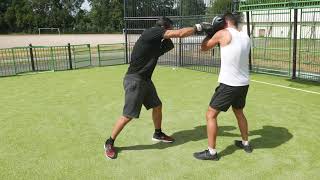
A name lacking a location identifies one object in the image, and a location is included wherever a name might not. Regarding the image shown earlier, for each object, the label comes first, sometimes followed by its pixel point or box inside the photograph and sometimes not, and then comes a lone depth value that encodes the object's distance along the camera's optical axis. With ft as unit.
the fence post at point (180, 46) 47.83
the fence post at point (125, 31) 53.57
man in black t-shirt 16.71
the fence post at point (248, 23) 42.46
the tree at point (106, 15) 226.58
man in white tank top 15.61
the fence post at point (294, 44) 36.94
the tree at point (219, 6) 44.91
